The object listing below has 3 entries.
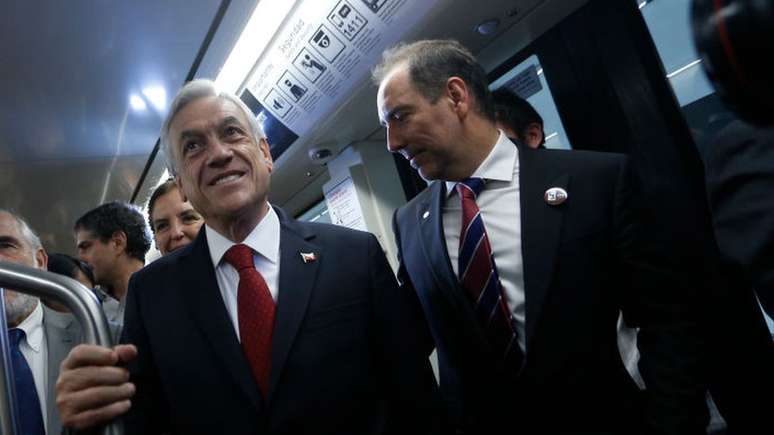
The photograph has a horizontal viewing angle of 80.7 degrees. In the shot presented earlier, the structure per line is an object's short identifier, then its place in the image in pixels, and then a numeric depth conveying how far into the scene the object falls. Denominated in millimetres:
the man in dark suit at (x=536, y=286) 1158
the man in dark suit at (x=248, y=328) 998
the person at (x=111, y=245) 2527
